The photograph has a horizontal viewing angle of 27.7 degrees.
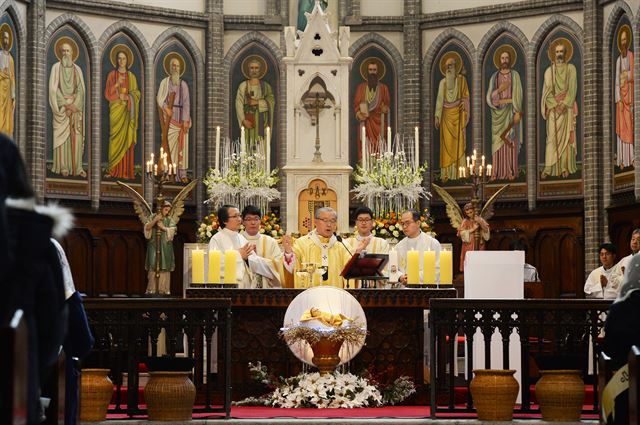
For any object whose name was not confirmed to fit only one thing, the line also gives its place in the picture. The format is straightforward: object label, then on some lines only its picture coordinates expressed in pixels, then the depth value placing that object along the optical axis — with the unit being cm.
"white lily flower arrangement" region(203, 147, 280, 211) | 1988
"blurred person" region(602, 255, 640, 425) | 640
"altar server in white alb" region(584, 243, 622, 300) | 1549
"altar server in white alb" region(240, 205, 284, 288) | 1349
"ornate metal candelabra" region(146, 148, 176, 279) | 1898
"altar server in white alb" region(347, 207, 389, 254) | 1385
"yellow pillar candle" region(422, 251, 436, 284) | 1273
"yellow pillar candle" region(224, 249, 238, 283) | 1266
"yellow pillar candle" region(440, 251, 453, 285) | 1281
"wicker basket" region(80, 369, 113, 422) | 1060
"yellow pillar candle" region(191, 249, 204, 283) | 1270
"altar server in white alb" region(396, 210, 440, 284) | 1444
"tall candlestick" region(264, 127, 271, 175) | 2006
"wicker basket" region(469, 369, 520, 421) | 1072
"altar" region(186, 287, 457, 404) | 1252
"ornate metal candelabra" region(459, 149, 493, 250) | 1863
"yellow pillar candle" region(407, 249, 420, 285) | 1280
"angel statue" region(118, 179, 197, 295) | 1956
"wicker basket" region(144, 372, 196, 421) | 1064
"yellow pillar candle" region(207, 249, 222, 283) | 1262
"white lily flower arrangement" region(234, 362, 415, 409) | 1191
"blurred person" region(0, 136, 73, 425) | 490
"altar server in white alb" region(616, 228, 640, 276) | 1473
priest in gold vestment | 1356
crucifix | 1670
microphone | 1335
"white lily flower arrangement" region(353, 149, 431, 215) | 1920
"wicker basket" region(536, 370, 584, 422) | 1072
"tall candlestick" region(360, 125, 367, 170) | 1859
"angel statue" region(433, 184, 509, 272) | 1848
